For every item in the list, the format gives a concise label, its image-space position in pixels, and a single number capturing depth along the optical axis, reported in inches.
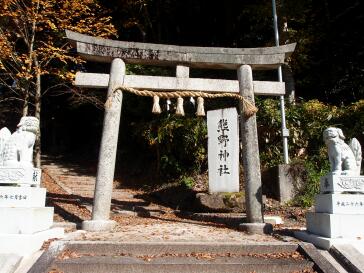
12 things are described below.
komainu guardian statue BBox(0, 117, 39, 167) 243.0
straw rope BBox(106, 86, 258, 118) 328.8
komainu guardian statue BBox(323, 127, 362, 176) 247.6
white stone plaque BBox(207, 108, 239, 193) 397.7
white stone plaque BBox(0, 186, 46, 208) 233.6
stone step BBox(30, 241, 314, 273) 206.1
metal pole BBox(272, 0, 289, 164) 462.6
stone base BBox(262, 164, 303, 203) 441.7
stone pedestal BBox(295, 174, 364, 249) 233.6
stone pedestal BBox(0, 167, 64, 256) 217.9
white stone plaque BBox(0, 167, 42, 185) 236.7
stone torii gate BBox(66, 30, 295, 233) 315.9
